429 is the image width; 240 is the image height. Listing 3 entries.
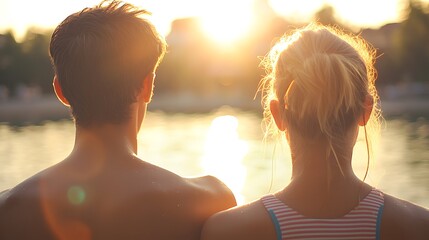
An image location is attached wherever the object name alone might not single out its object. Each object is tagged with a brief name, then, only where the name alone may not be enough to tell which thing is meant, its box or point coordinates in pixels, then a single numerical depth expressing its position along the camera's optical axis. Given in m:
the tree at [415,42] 42.16
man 2.04
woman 1.93
